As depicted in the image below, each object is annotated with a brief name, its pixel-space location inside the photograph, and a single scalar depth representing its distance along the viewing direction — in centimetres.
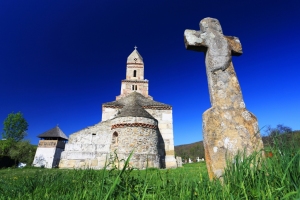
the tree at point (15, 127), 3170
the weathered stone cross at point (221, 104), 280
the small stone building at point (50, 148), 2283
